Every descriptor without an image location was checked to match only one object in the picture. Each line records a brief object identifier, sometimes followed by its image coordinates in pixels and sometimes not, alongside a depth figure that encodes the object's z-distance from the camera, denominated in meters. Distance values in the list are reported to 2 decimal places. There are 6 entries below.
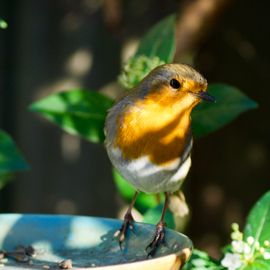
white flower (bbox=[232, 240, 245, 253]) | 4.64
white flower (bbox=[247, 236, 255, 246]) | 4.72
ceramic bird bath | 4.84
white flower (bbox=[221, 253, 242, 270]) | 4.69
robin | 5.52
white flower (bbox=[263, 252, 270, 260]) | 4.67
